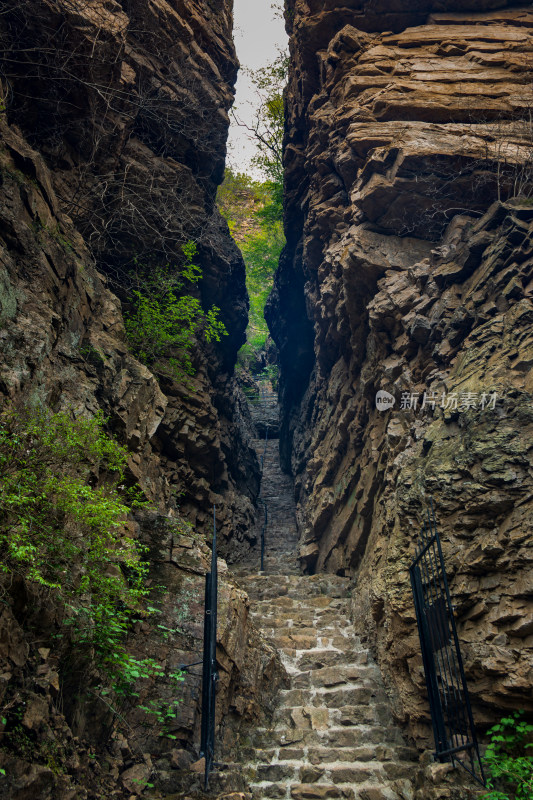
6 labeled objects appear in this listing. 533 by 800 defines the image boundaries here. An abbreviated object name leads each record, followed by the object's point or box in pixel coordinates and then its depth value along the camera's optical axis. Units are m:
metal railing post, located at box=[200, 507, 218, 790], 3.74
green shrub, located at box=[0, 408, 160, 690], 2.92
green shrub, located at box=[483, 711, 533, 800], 3.49
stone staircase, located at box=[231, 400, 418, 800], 4.32
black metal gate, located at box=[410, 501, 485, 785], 3.95
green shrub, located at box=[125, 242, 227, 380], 8.65
